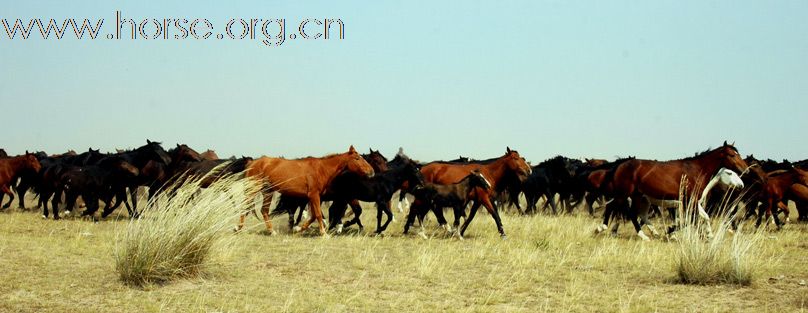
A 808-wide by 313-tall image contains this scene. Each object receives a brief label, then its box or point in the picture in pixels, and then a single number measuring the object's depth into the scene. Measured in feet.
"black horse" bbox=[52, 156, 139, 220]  58.23
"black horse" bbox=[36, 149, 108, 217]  61.16
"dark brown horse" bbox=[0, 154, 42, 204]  65.16
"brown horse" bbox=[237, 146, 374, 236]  50.14
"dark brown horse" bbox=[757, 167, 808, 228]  57.77
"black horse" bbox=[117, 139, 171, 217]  58.85
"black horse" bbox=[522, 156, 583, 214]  71.72
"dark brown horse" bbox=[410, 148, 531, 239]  49.24
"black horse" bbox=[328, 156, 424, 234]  50.88
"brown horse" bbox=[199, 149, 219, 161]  86.54
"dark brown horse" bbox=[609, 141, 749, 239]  48.34
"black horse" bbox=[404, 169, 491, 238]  49.03
